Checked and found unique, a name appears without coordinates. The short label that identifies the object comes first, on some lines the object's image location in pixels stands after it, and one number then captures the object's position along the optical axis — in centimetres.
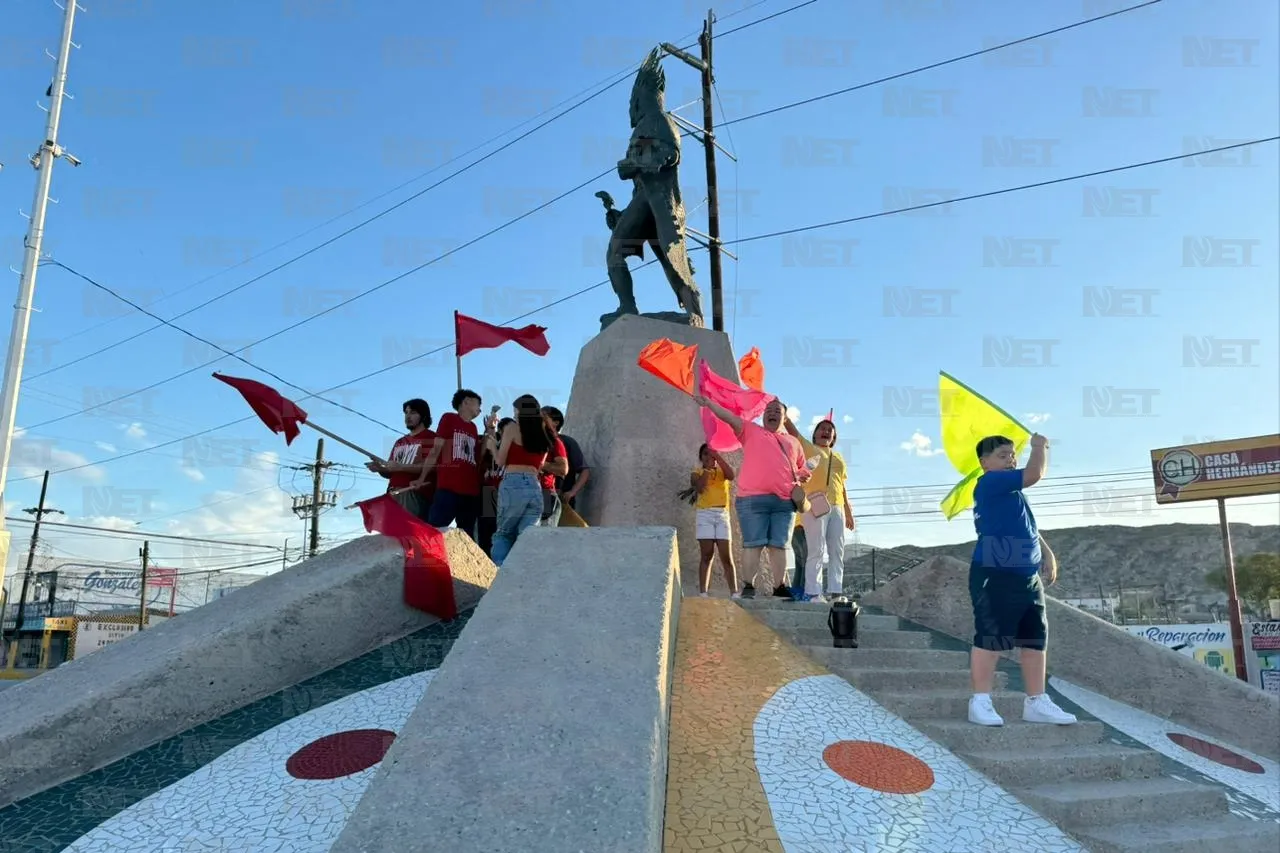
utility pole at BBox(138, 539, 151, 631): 3558
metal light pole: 1521
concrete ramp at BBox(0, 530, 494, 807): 366
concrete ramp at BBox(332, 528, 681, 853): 239
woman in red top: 550
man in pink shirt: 588
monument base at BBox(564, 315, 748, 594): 727
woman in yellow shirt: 610
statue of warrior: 875
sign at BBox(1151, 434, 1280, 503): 2992
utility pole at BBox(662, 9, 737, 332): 1612
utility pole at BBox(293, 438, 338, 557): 3547
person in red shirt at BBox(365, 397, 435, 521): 611
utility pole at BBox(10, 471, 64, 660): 3494
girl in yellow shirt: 635
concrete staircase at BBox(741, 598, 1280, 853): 356
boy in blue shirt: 420
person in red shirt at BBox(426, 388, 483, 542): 615
